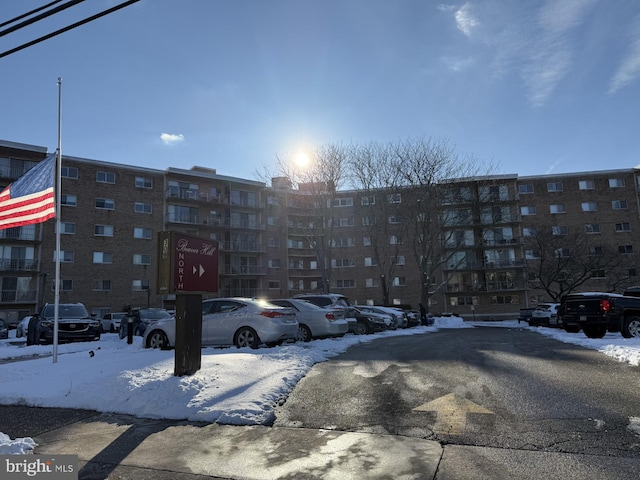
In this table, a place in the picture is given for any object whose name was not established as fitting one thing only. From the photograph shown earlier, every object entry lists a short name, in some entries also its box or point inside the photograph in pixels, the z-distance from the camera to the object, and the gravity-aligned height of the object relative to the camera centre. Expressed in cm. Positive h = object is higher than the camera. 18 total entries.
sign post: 710 +5
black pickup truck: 1345 -116
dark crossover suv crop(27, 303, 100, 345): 1647 -135
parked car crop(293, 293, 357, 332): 1556 -69
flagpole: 1042 +253
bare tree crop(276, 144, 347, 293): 3309 +658
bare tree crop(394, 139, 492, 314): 3275 +611
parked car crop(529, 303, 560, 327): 2495 -218
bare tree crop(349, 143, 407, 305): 3347 +657
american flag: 1037 +230
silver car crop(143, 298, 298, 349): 1073 -98
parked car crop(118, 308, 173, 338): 1861 -133
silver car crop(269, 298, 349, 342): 1346 -111
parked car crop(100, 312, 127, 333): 3045 -229
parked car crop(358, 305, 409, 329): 2320 -172
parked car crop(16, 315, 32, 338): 2427 -206
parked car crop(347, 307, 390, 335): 1958 -180
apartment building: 3600 +514
